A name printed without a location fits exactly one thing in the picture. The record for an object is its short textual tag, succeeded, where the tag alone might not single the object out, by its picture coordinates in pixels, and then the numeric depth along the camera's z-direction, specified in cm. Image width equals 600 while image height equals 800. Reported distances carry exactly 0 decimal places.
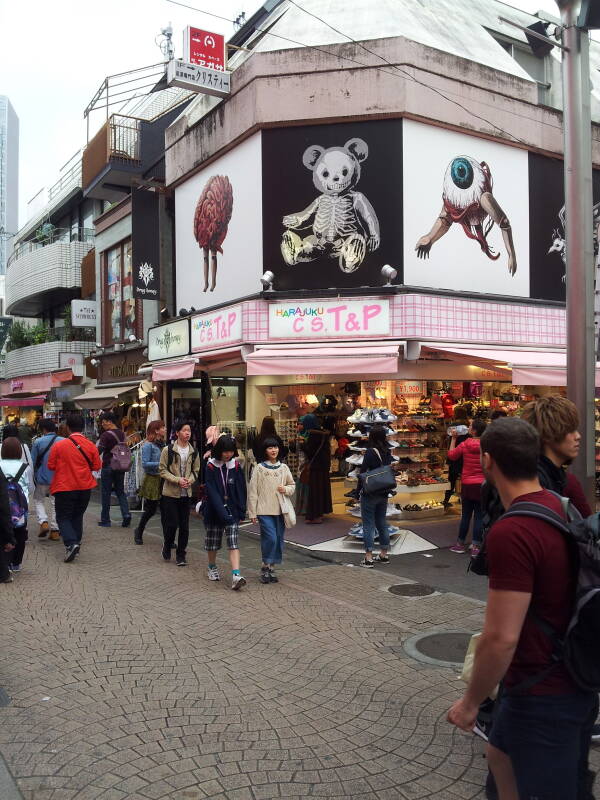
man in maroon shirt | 212
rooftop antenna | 1617
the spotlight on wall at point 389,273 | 1097
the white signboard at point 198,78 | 1205
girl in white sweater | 762
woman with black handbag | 830
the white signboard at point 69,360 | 2403
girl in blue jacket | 745
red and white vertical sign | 1245
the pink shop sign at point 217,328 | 1202
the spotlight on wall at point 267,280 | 1155
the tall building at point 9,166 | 17712
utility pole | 635
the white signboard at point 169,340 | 1413
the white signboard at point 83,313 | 2150
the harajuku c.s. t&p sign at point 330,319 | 1111
